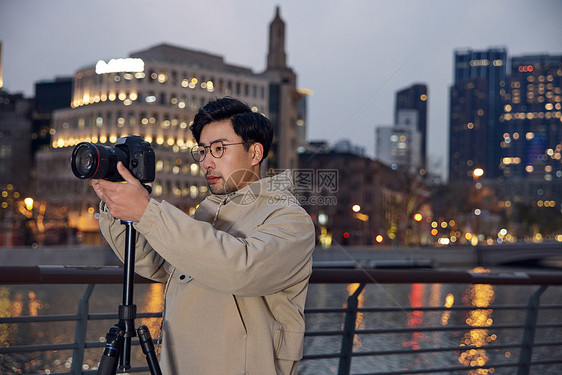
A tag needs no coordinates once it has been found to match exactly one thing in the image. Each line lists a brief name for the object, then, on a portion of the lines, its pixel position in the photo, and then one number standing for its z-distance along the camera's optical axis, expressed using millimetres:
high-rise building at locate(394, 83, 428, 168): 67362
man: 2066
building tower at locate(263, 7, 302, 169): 79562
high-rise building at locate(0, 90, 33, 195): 62812
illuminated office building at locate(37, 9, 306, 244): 71562
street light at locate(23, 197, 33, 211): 39919
